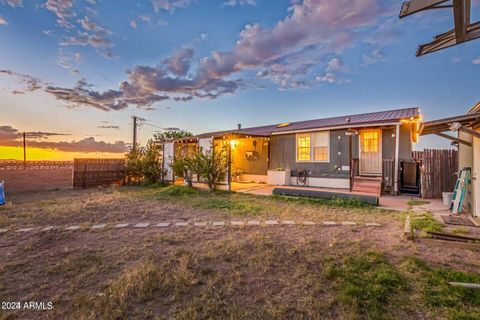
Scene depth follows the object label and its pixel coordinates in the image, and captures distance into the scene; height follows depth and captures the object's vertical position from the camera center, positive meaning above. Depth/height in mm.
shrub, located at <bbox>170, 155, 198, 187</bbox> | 11620 -356
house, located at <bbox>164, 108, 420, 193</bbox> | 9750 +662
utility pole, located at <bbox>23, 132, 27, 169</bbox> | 25062 +1163
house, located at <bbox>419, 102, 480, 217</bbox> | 4945 +515
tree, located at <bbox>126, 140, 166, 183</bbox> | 14656 -234
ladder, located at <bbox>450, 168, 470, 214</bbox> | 6198 -797
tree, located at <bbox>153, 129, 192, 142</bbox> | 27562 +3330
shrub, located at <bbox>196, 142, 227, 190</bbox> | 11168 -294
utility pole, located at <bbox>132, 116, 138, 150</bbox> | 19134 +2693
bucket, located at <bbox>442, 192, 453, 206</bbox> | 7266 -1127
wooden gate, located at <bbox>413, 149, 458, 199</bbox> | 8664 -303
